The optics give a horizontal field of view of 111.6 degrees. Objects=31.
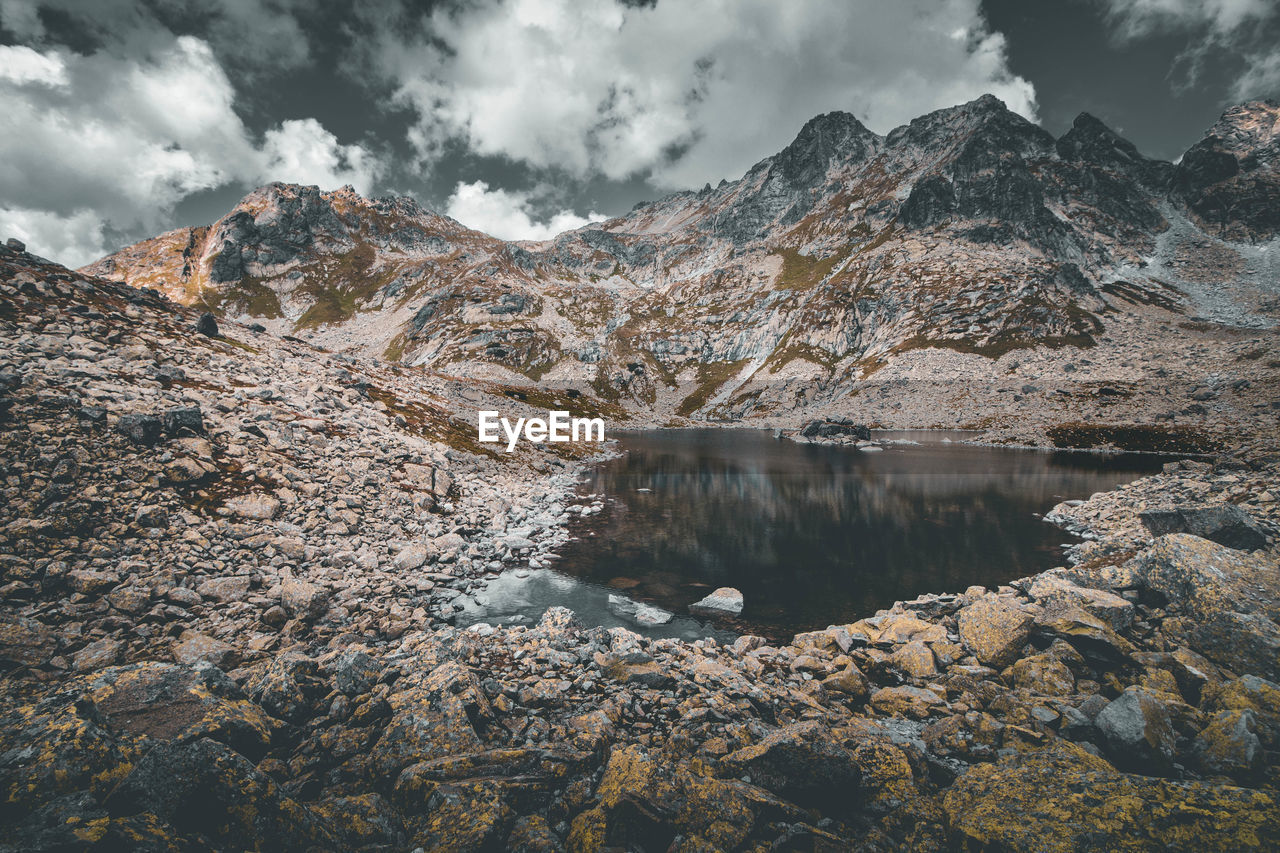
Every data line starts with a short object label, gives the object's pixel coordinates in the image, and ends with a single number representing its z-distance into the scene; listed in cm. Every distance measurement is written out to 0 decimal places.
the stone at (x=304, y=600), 1439
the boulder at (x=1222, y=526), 1524
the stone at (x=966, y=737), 922
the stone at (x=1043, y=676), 1075
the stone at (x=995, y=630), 1241
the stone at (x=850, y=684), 1204
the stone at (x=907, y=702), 1092
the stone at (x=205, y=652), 1140
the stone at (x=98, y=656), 1042
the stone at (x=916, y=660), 1253
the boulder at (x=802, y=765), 783
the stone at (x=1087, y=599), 1232
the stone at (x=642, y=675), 1195
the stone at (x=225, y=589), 1385
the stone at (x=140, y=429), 1728
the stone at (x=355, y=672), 1004
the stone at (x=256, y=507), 1767
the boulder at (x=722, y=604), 1935
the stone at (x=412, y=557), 1966
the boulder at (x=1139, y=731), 803
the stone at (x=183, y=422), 1870
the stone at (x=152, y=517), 1487
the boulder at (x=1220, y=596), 1041
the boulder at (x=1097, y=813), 599
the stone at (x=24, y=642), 993
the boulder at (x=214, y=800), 536
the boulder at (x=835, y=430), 10306
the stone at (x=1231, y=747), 734
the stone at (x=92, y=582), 1213
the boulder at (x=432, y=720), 812
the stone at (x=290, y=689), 902
